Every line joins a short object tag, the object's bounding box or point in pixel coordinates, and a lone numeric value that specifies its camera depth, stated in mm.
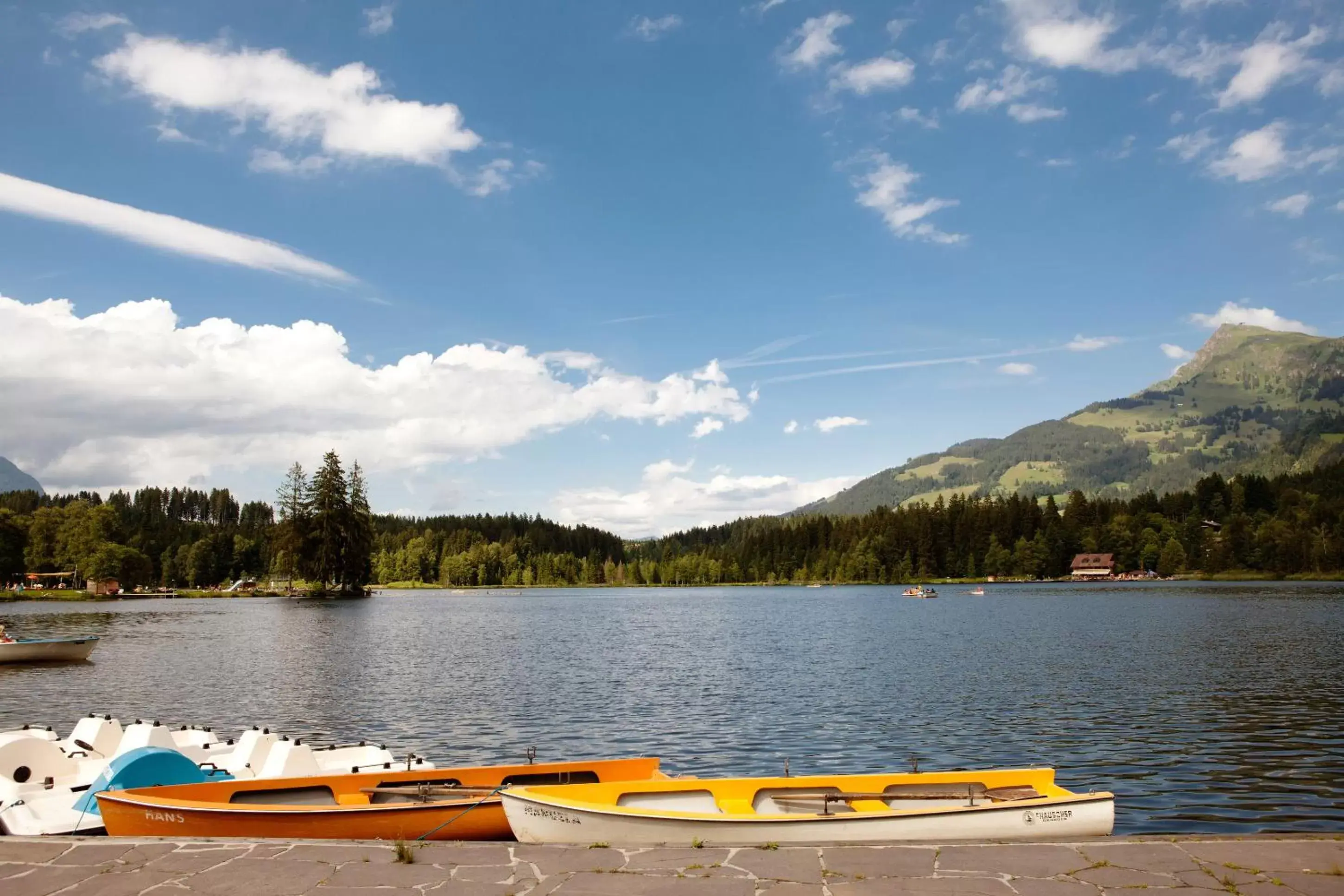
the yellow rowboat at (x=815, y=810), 13484
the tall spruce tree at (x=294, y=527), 153750
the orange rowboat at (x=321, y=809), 14977
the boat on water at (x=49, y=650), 56250
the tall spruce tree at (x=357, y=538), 158000
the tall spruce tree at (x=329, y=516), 153375
